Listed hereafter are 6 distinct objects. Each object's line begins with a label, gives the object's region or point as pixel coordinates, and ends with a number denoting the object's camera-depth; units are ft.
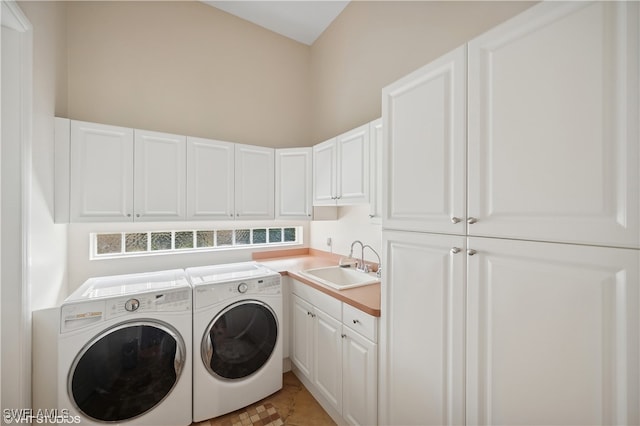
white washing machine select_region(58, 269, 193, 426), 4.85
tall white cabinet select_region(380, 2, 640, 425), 2.26
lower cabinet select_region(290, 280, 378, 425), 4.79
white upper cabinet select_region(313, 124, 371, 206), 6.37
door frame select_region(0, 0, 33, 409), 4.42
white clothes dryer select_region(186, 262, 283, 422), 5.94
